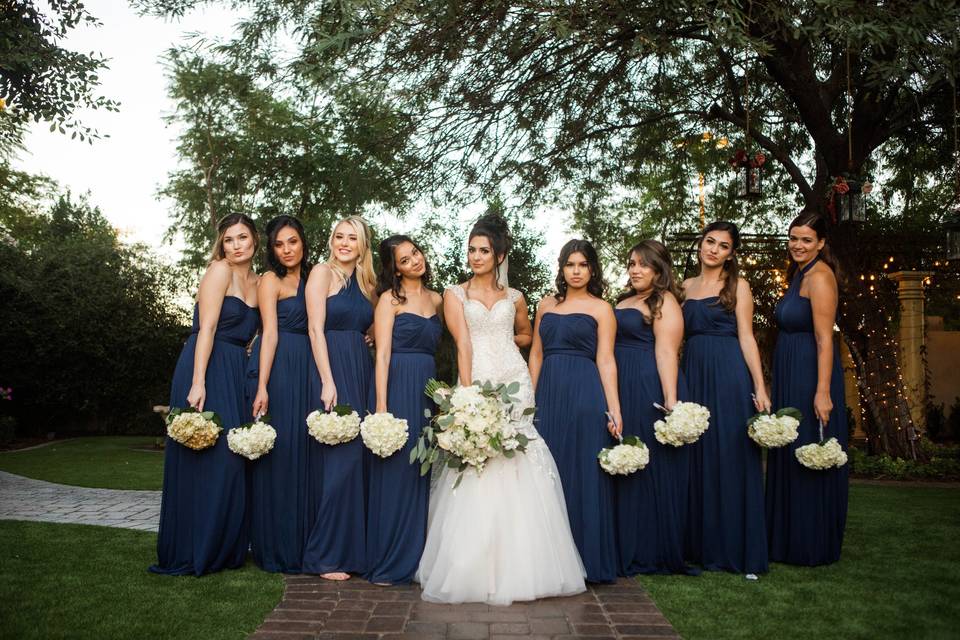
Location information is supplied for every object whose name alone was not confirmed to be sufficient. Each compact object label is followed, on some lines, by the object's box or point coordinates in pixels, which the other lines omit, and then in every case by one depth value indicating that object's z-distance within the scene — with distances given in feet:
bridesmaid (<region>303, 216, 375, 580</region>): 19.10
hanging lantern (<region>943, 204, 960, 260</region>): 30.30
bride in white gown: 16.47
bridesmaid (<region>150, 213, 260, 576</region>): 18.99
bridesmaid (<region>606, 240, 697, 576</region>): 19.25
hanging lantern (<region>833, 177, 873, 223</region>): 31.12
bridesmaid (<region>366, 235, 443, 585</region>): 18.80
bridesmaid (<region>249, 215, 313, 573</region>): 19.62
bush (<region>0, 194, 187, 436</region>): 65.00
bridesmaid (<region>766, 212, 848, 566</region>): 20.25
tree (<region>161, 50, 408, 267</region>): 29.78
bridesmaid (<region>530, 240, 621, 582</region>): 18.49
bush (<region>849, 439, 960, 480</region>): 38.40
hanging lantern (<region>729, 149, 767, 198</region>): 33.24
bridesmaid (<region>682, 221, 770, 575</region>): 19.54
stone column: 52.34
